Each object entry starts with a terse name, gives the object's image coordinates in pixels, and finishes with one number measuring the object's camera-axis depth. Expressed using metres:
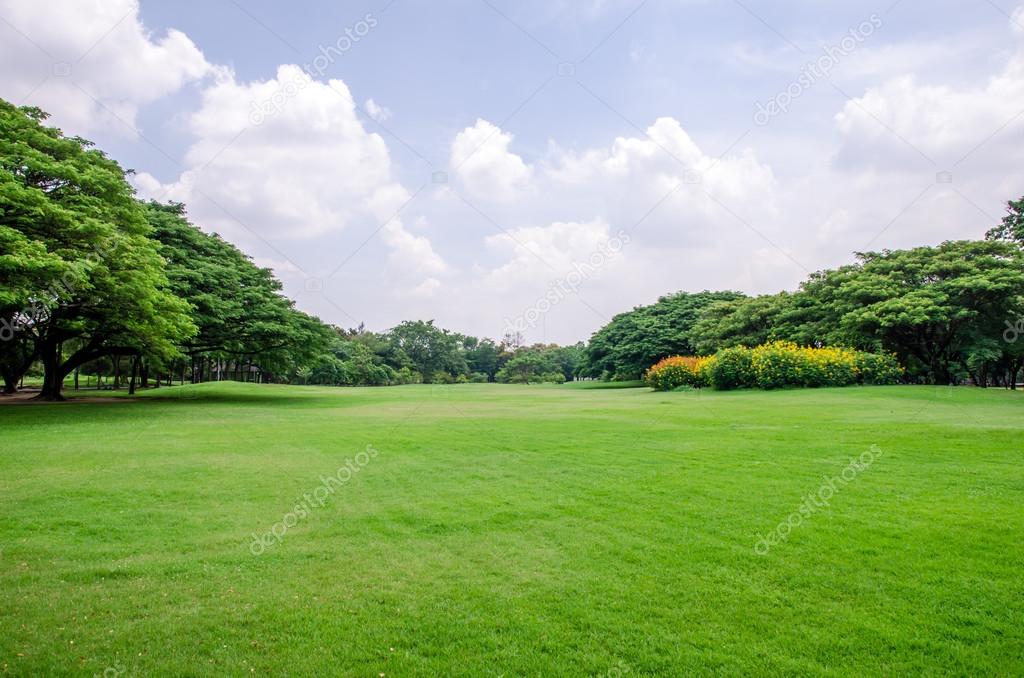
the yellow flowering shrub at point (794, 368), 24.55
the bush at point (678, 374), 30.28
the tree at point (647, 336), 48.25
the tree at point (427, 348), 75.75
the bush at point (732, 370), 26.77
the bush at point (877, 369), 24.55
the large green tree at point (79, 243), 16.47
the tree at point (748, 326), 35.84
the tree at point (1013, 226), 24.95
